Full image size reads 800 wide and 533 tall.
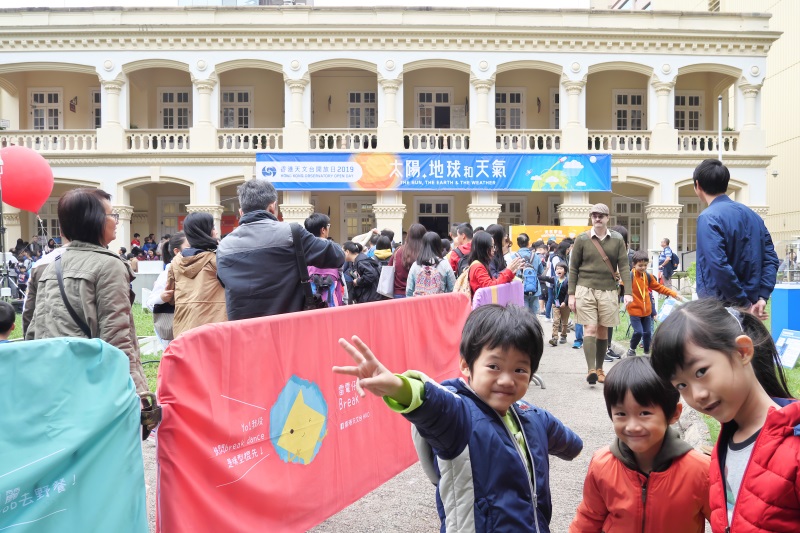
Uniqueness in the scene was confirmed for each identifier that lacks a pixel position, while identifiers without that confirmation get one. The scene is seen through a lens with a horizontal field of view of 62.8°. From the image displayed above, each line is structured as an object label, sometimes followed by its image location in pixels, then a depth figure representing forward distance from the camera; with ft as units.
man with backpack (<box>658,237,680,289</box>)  57.82
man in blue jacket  15.42
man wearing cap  23.24
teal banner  6.68
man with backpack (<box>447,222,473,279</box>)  28.58
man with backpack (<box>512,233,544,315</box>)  36.04
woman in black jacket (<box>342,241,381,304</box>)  25.91
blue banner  75.36
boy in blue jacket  6.38
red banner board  8.75
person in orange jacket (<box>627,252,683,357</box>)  26.91
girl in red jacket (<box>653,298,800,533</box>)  5.50
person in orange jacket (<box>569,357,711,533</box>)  7.33
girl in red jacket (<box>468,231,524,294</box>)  23.57
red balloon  36.78
